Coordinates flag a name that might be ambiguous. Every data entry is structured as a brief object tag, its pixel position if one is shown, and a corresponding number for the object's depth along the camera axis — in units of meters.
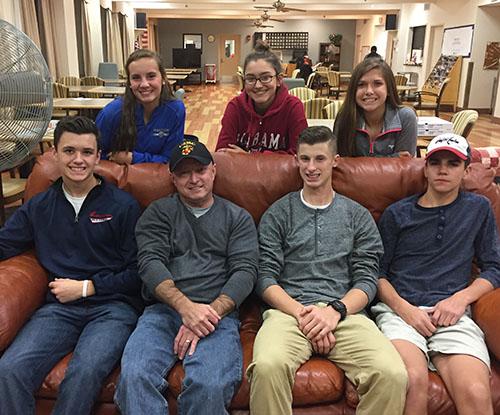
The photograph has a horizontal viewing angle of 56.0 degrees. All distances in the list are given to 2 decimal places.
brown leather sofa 1.65
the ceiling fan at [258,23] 17.50
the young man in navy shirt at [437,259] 1.66
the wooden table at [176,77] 10.81
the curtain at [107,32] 12.16
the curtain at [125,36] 14.15
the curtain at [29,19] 6.53
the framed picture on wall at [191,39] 20.45
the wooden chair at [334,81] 12.39
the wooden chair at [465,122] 3.77
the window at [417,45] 13.34
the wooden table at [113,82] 8.59
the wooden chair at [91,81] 7.98
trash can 20.33
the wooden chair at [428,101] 8.53
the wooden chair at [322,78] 13.68
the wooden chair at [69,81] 7.82
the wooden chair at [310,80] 11.23
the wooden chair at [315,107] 4.87
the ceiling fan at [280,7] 10.16
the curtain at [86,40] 9.73
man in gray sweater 1.45
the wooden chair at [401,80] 10.06
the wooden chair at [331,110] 4.48
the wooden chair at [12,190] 3.21
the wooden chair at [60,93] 6.17
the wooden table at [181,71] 13.73
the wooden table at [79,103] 4.92
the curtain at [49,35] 7.77
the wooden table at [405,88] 8.73
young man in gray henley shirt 1.46
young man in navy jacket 1.66
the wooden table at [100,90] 6.42
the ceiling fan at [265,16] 13.89
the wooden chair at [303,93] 5.39
